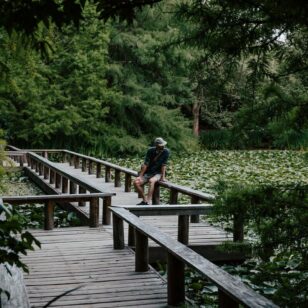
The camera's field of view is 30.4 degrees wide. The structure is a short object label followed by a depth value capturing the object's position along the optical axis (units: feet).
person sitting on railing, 35.29
